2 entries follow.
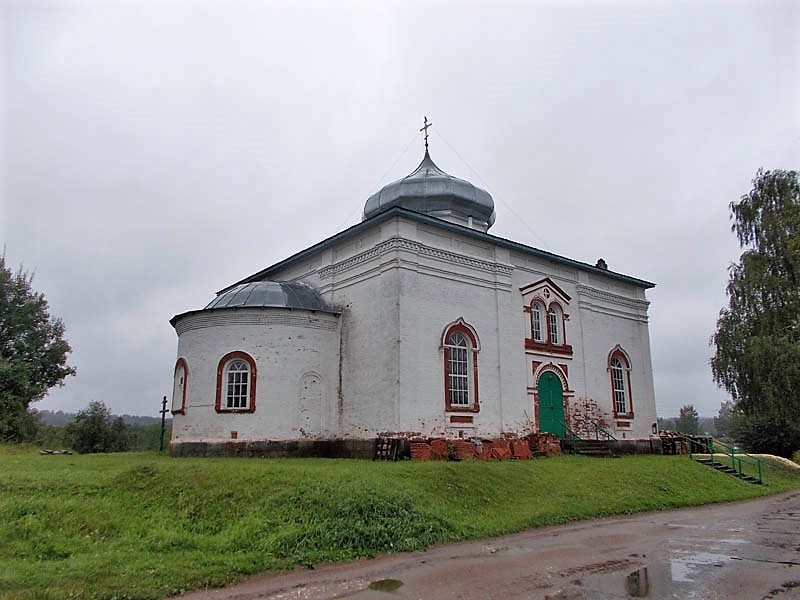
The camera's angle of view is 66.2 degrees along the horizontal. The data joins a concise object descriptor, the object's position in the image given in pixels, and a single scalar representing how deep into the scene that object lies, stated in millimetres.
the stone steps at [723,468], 18078
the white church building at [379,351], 16953
